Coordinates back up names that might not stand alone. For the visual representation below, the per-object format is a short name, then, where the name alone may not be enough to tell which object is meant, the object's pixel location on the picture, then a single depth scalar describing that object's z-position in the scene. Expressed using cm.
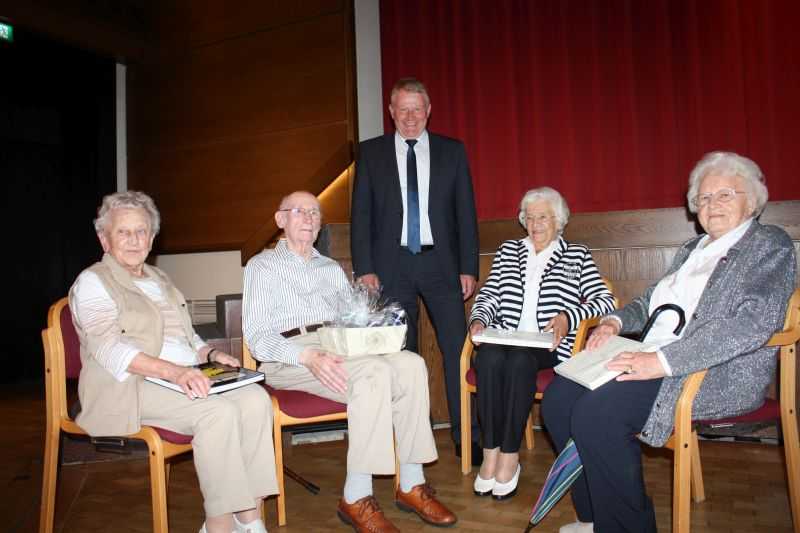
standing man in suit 290
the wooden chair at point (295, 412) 215
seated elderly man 207
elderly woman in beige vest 186
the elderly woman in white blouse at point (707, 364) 173
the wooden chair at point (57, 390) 198
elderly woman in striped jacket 242
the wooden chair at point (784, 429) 171
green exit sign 538
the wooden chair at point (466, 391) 266
